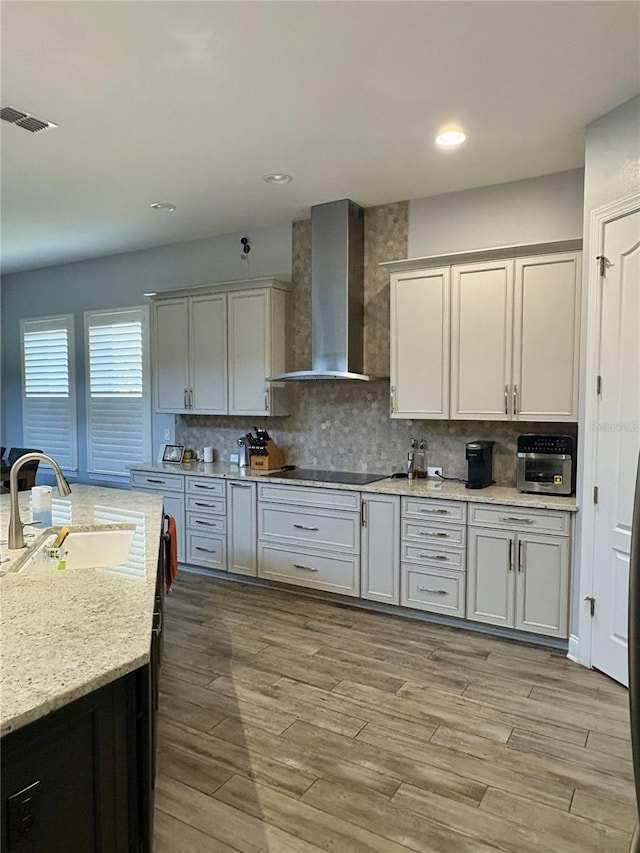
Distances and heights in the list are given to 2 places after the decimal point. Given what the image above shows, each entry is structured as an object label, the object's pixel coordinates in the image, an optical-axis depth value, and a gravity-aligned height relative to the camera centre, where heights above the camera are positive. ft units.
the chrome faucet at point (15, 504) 7.21 -1.24
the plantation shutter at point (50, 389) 21.83 +0.66
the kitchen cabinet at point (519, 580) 11.02 -3.38
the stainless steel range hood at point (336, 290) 14.28 +2.96
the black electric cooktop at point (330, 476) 13.88 -1.73
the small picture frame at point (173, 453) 17.97 -1.44
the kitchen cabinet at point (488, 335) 11.55 +1.58
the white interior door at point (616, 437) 9.47 -0.46
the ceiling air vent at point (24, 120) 9.75 +4.98
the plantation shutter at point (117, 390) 19.63 +0.57
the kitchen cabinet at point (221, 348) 15.65 +1.69
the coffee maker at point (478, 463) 12.48 -1.19
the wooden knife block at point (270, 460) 15.74 -1.45
